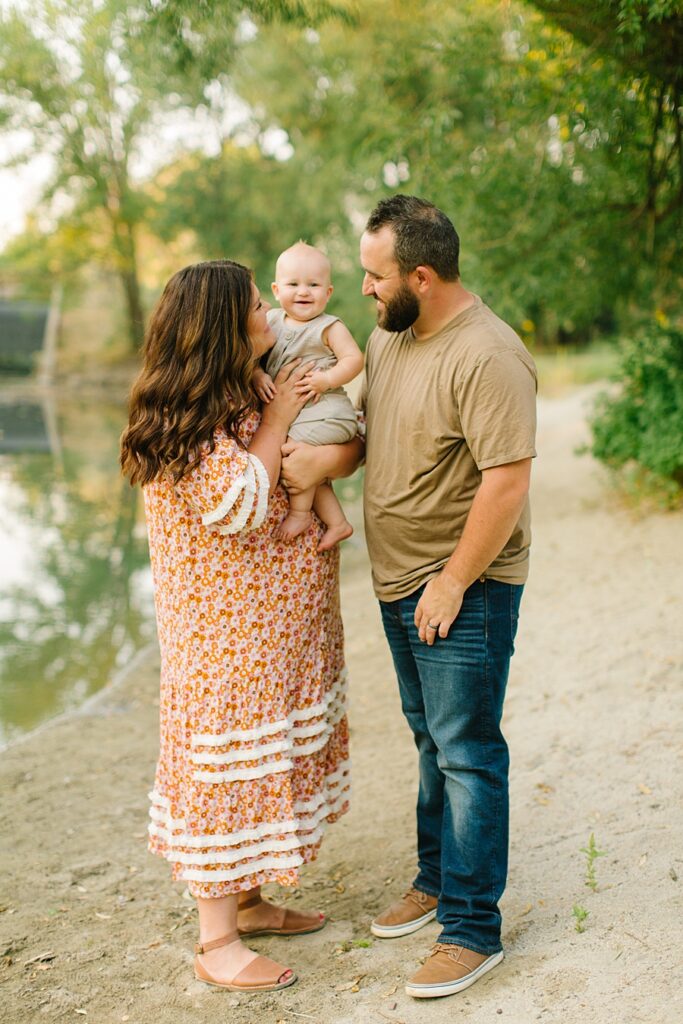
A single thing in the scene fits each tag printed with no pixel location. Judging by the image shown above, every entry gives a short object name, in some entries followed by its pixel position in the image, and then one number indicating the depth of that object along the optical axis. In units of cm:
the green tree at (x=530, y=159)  604
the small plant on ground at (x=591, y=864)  326
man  269
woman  275
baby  296
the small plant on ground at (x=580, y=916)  300
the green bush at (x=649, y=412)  740
